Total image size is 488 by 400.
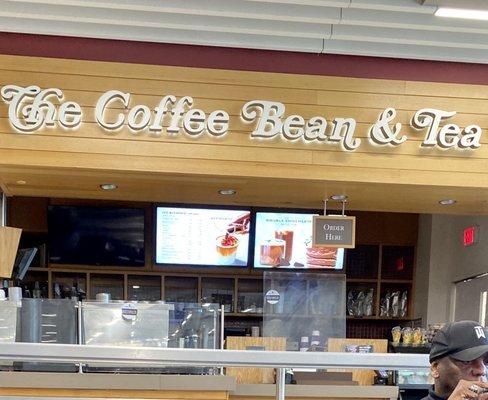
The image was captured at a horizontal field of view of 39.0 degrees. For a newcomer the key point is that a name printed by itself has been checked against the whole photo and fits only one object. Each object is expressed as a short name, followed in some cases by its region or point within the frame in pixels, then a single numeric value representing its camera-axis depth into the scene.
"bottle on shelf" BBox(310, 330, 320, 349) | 6.28
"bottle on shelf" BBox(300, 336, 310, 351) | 6.28
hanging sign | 5.88
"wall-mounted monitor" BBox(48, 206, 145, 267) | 7.48
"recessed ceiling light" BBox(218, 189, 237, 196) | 5.88
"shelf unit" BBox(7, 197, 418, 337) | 7.77
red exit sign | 7.49
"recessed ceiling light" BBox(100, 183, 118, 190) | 5.80
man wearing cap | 1.83
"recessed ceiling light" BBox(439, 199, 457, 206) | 5.98
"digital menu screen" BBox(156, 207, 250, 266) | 7.36
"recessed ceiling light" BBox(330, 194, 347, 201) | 5.91
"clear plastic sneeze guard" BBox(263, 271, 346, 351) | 6.58
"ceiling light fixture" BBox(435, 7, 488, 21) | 4.63
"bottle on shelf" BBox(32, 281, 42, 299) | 7.58
